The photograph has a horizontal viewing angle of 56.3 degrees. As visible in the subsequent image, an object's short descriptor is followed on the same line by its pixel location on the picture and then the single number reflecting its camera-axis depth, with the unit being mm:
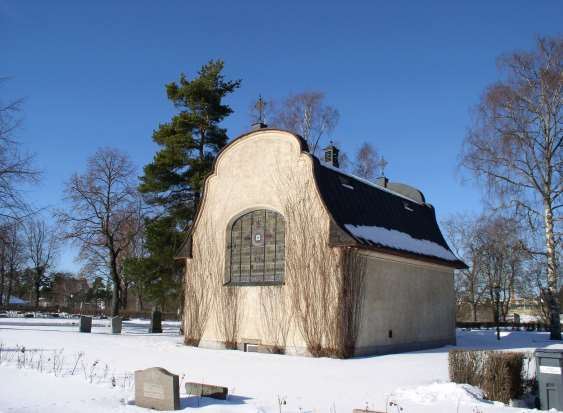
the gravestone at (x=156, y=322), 29000
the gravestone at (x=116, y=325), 27844
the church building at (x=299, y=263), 17953
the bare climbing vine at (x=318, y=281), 17516
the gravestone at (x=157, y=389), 8352
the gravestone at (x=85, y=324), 27203
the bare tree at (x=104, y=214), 37062
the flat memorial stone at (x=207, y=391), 9039
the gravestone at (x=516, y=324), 42528
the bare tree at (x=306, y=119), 37188
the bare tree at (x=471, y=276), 55625
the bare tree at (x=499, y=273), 51994
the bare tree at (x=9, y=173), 19136
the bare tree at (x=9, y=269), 62350
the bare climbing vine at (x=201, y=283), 20906
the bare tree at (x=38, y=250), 67312
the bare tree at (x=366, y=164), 40656
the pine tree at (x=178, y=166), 27156
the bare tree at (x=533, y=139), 26422
